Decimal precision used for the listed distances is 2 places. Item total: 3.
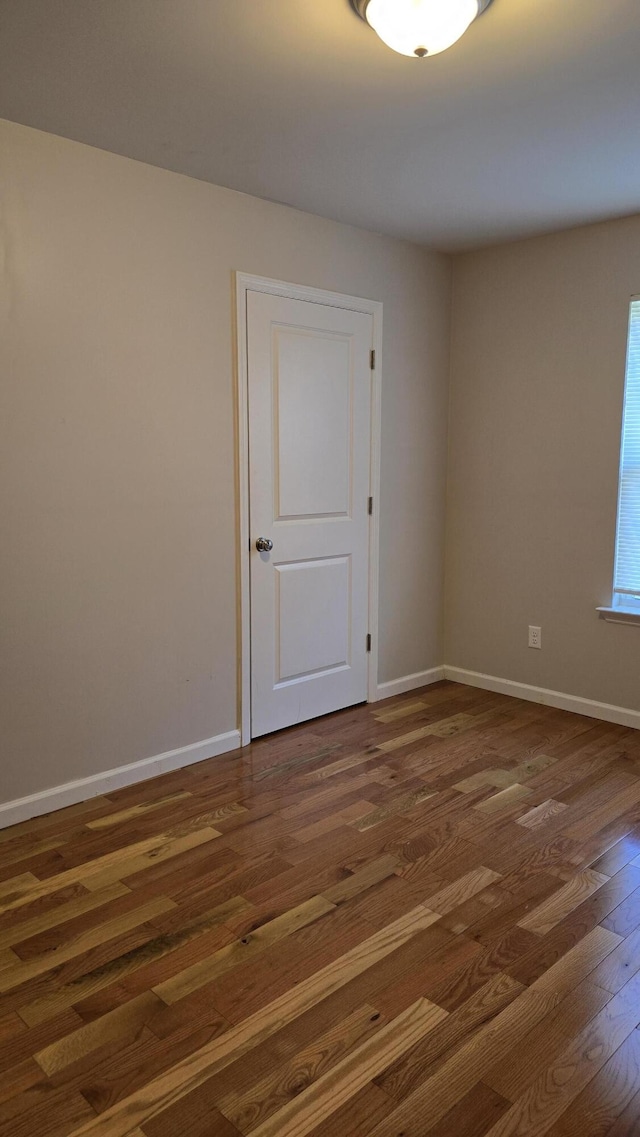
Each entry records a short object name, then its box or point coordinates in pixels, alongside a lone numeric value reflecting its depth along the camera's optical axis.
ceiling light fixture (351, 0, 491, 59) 1.75
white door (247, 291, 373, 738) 3.37
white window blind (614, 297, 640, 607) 3.54
